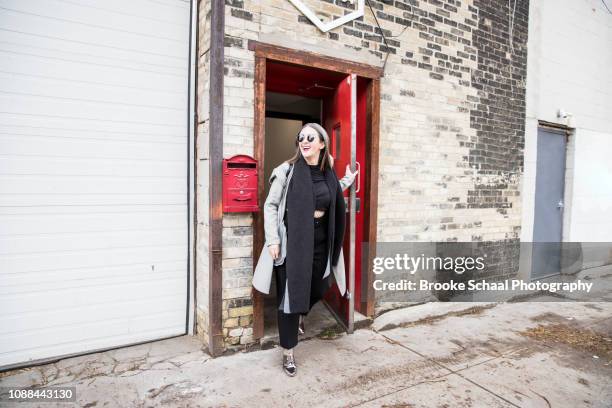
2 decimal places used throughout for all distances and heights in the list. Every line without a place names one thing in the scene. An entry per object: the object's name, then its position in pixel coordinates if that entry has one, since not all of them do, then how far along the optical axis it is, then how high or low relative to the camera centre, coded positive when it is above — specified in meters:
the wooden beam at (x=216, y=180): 3.34 +0.03
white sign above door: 3.72 +1.59
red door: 3.89 +0.23
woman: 3.13 -0.36
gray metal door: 6.32 -0.22
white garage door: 3.09 +0.06
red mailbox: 3.35 +0.01
